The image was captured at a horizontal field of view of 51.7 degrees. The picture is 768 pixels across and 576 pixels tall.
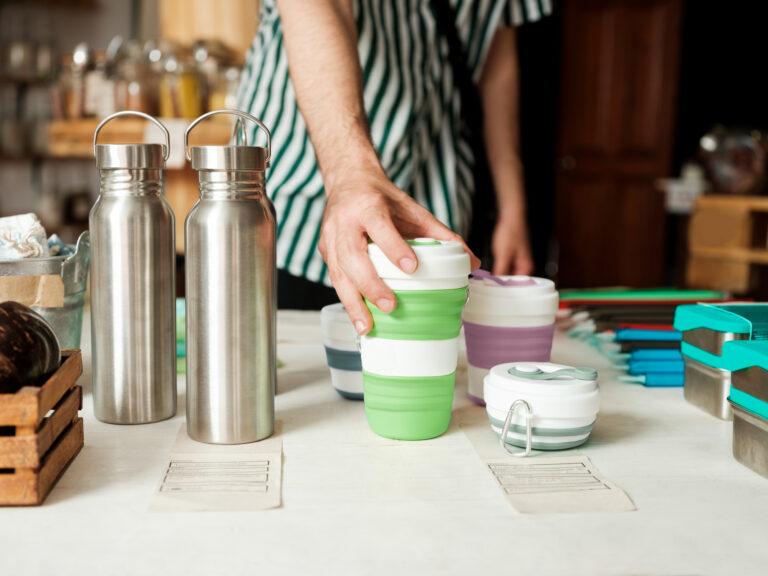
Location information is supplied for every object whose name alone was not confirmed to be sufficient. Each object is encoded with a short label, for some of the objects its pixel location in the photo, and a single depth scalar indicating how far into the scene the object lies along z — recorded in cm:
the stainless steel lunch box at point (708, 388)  85
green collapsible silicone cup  70
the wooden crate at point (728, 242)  328
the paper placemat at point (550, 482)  61
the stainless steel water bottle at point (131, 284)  75
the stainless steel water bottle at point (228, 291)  70
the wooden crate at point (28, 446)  58
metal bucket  83
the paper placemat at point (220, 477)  60
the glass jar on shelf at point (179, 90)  271
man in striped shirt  149
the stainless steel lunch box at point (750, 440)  68
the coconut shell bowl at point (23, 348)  62
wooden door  503
